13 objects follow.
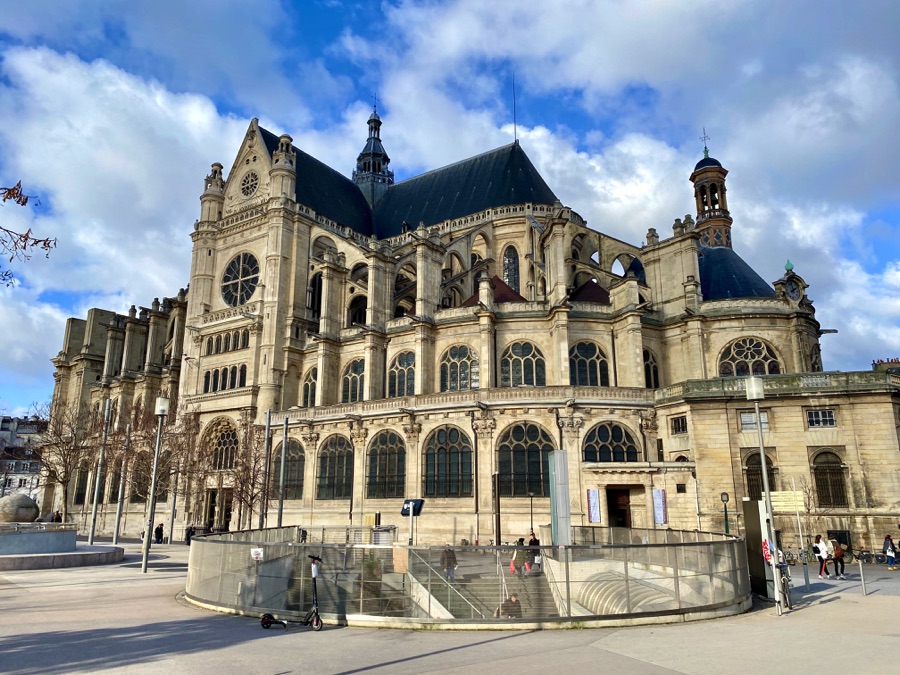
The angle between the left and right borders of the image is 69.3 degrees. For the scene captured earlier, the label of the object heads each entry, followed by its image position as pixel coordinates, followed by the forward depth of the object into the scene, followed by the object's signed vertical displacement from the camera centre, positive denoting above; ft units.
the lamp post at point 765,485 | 48.49 +0.82
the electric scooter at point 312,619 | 42.80 -7.80
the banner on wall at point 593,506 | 102.44 -1.51
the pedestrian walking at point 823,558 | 73.97 -7.01
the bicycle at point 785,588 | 51.52 -7.25
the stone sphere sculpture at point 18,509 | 93.81 -1.25
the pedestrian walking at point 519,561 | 45.70 -4.40
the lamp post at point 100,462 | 114.01 +6.69
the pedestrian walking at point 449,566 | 44.86 -4.60
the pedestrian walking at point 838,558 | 72.64 -6.91
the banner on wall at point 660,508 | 99.76 -1.84
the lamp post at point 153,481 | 76.07 +2.11
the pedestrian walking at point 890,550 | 80.12 -6.76
